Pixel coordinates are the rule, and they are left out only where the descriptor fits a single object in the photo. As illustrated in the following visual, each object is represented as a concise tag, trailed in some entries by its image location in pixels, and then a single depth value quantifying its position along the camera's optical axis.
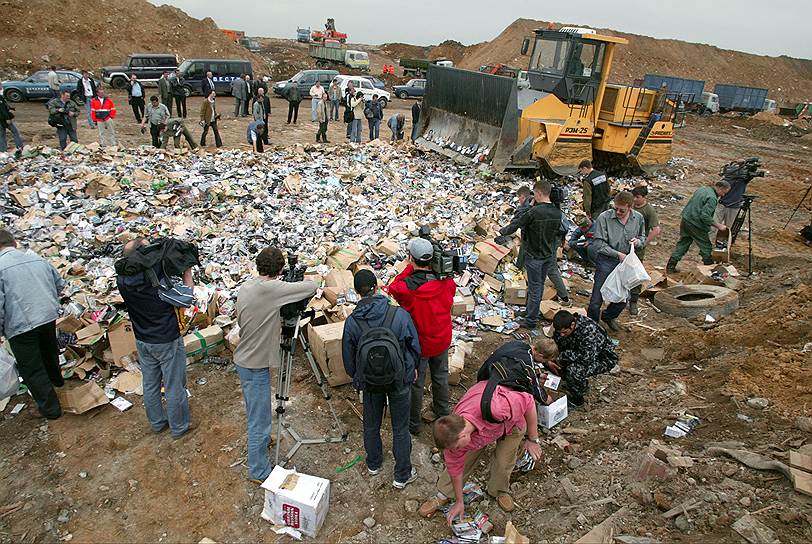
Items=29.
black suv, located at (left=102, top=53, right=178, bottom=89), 21.95
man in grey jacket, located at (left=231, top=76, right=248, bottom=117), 16.98
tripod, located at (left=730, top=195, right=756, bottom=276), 7.33
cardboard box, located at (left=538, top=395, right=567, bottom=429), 3.98
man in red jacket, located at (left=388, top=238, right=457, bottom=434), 3.59
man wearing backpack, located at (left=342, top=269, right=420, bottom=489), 3.04
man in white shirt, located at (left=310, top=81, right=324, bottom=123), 14.61
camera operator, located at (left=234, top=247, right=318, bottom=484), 3.28
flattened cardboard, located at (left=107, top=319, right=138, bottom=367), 4.75
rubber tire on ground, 5.96
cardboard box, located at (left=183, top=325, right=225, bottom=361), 4.89
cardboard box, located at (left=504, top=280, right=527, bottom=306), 6.23
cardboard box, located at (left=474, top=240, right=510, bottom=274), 6.65
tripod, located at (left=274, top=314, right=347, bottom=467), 3.47
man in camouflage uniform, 4.10
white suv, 21.97
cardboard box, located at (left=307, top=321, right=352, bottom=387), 4.48
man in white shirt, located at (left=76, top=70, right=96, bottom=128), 13.84
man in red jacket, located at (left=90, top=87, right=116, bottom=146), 11.57
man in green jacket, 6.60
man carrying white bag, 5.16
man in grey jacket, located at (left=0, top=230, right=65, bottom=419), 3.88
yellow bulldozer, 9.94
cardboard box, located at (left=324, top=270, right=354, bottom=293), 5.67
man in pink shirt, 2.75
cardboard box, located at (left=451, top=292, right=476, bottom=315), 5.81
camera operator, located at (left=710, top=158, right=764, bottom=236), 7.35
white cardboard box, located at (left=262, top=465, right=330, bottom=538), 3.11
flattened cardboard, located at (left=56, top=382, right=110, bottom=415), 4.22
